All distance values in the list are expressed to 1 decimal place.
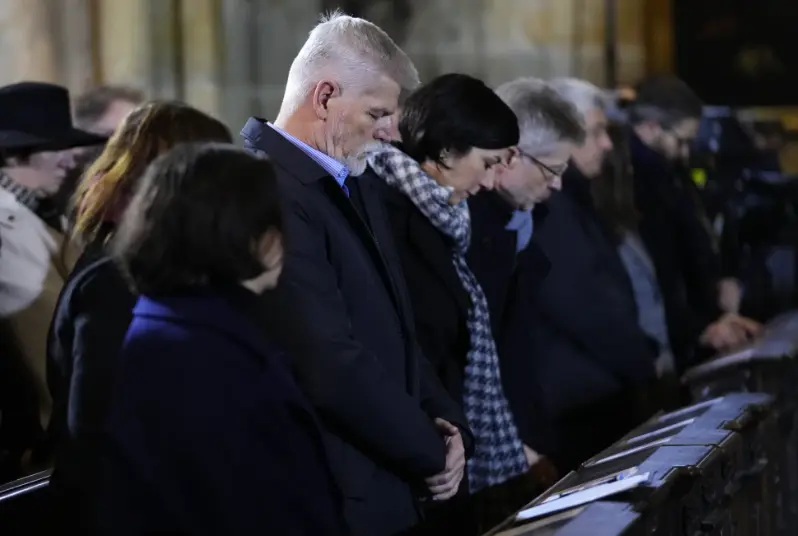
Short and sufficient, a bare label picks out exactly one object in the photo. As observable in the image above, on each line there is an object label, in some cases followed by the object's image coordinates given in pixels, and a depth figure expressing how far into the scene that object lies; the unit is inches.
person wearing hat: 250.7
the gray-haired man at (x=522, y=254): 277.3
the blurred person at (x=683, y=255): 414.9
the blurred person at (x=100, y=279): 200.8
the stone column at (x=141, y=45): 386.3
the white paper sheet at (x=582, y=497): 208.5
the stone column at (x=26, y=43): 337.1
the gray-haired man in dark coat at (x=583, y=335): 316.8
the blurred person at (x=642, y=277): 373.1
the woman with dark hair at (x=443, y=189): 249.1
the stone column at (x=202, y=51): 406.3
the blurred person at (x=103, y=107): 302.2
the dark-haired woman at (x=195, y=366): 168.6
